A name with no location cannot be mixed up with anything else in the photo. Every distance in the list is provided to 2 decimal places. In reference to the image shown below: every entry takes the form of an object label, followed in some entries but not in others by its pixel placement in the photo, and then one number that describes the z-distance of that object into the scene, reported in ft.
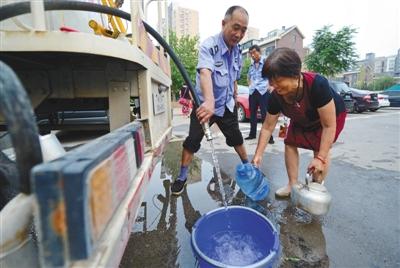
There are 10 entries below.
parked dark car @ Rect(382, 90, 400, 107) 47.03
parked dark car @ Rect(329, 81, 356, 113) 36.29
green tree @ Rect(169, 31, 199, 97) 65.42
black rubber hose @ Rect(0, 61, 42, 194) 1.99
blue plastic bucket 5.02
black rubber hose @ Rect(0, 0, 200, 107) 3.42
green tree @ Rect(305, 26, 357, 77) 51.80
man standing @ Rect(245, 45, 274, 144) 15.79
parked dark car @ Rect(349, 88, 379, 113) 35.75
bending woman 5.57
